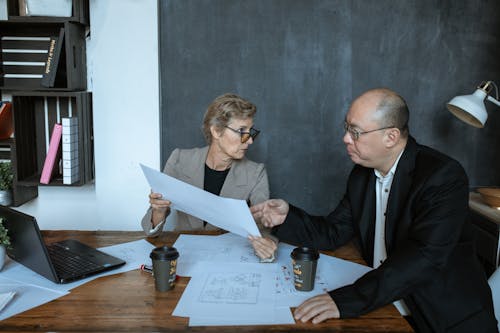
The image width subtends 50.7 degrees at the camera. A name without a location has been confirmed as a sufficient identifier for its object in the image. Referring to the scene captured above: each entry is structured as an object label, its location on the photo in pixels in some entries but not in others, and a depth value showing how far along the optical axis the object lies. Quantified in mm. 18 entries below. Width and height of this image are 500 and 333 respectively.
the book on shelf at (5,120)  3064
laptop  1601
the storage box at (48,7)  2885
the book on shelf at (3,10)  3174
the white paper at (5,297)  1434
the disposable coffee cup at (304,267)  1549
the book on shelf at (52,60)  2924
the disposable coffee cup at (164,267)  1533
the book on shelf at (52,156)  2932
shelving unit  2945
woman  2334
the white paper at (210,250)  1788
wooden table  1343
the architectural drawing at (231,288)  1499
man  1574
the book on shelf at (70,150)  2898
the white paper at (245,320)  1362
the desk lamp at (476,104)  2554
